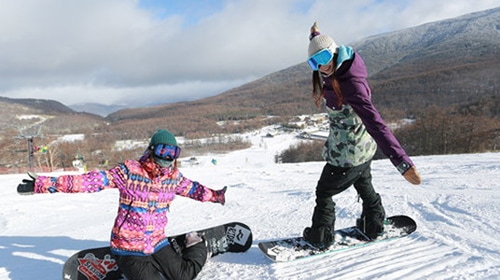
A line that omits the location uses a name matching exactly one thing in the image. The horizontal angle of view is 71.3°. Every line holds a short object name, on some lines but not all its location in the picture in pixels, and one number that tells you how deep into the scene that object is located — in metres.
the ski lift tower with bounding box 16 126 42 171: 26.06
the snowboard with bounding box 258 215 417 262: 2.64
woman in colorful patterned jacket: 2.37
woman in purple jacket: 2.26
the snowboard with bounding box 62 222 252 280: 2.57
